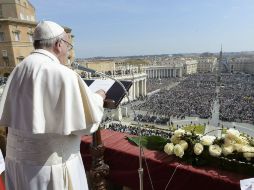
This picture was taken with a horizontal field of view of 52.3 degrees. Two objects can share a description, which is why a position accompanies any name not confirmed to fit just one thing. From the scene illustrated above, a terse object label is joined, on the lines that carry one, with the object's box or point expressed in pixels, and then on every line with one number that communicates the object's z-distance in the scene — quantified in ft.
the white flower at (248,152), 8.16
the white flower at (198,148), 8.74
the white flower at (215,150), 8.54
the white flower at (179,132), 9.68
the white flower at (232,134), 8.85
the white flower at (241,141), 8.77
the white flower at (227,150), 8.50
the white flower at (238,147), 8.48
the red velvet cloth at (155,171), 8.29
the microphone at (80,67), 7.38
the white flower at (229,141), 8.80
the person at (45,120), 6.13
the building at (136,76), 156.63
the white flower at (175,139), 9.61
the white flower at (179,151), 9.00
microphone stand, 7.41
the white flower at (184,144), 9.17
